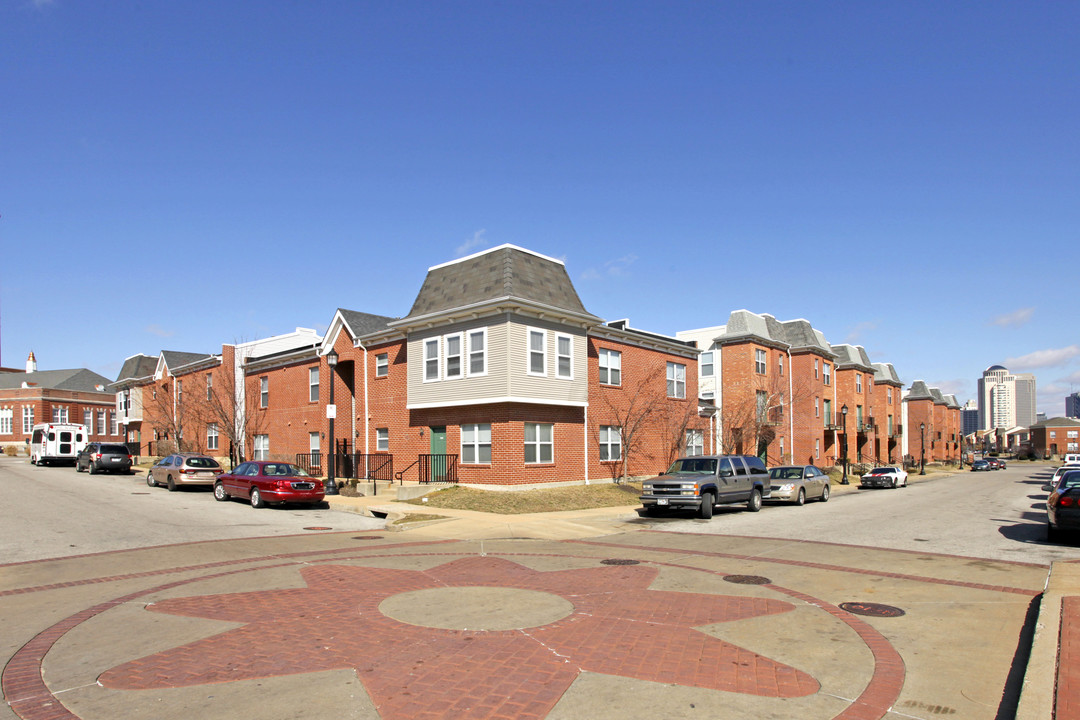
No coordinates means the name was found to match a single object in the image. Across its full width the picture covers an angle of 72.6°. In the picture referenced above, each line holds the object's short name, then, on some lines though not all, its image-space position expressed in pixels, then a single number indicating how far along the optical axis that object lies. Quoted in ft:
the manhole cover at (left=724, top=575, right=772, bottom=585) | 35.60
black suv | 134.82
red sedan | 74.33
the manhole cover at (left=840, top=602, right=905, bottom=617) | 29.32
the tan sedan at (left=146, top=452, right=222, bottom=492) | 96.43
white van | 160.45
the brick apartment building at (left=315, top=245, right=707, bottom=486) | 87.51
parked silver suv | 69.62
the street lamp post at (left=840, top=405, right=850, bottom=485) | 178.10
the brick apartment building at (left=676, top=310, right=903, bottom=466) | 141.08
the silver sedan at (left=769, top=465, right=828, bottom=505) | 89.30
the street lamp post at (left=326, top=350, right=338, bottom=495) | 88.53
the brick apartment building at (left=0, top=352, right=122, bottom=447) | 256.32
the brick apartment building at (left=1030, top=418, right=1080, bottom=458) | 452.35
